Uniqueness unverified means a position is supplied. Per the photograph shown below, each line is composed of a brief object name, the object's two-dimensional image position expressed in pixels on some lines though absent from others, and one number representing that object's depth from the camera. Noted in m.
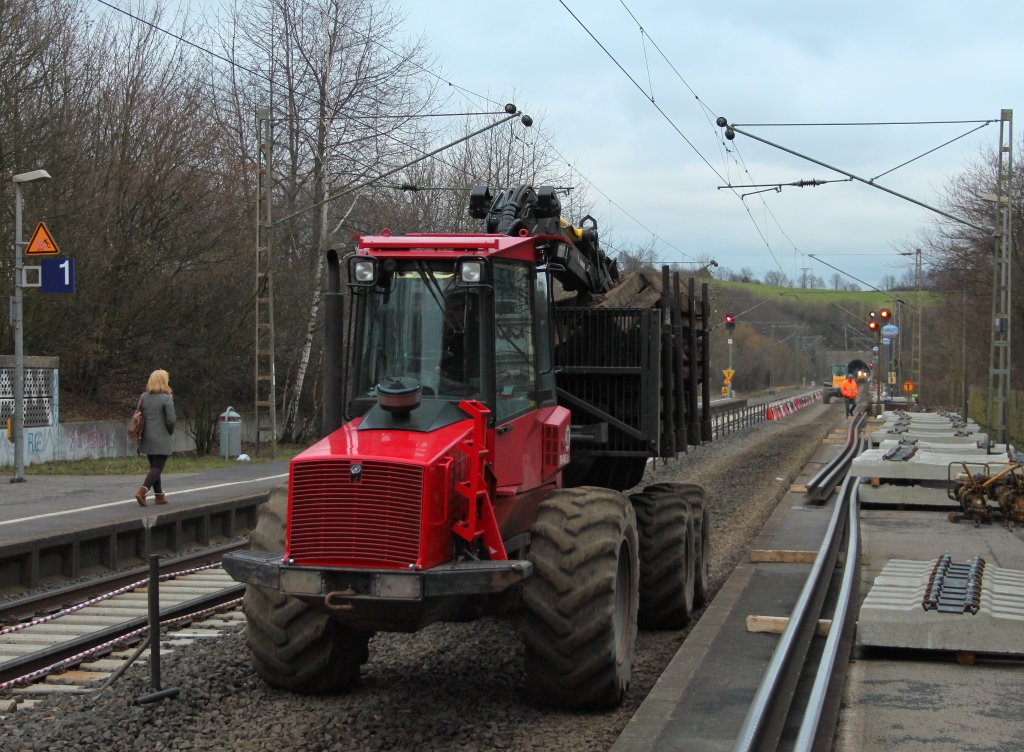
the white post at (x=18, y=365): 20.92
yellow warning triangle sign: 21.00
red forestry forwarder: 7.03
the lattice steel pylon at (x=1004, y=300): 32.41
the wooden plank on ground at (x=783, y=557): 14.44
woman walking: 16.23
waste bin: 29.19
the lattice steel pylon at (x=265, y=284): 29.03
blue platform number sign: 21.64
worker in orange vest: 67.14
